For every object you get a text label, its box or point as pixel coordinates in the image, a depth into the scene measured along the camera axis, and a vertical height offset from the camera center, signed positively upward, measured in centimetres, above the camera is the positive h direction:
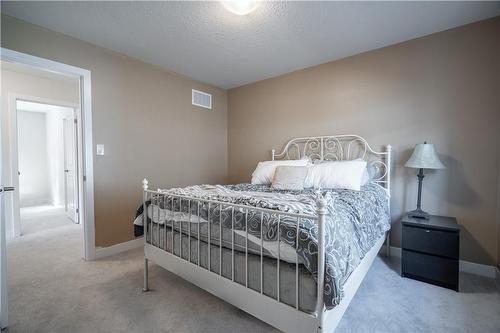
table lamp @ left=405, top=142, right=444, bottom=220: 222 -1
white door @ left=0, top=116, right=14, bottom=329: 150 -74
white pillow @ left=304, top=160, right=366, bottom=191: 240 -16
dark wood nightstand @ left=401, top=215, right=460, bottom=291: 199 -81
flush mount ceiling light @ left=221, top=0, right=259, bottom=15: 189 +128
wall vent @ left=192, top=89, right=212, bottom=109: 382 +103
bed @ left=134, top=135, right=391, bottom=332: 110 -53
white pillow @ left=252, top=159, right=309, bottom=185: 296 -14
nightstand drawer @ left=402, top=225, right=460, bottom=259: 199 -72
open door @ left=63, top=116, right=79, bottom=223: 420 -21
